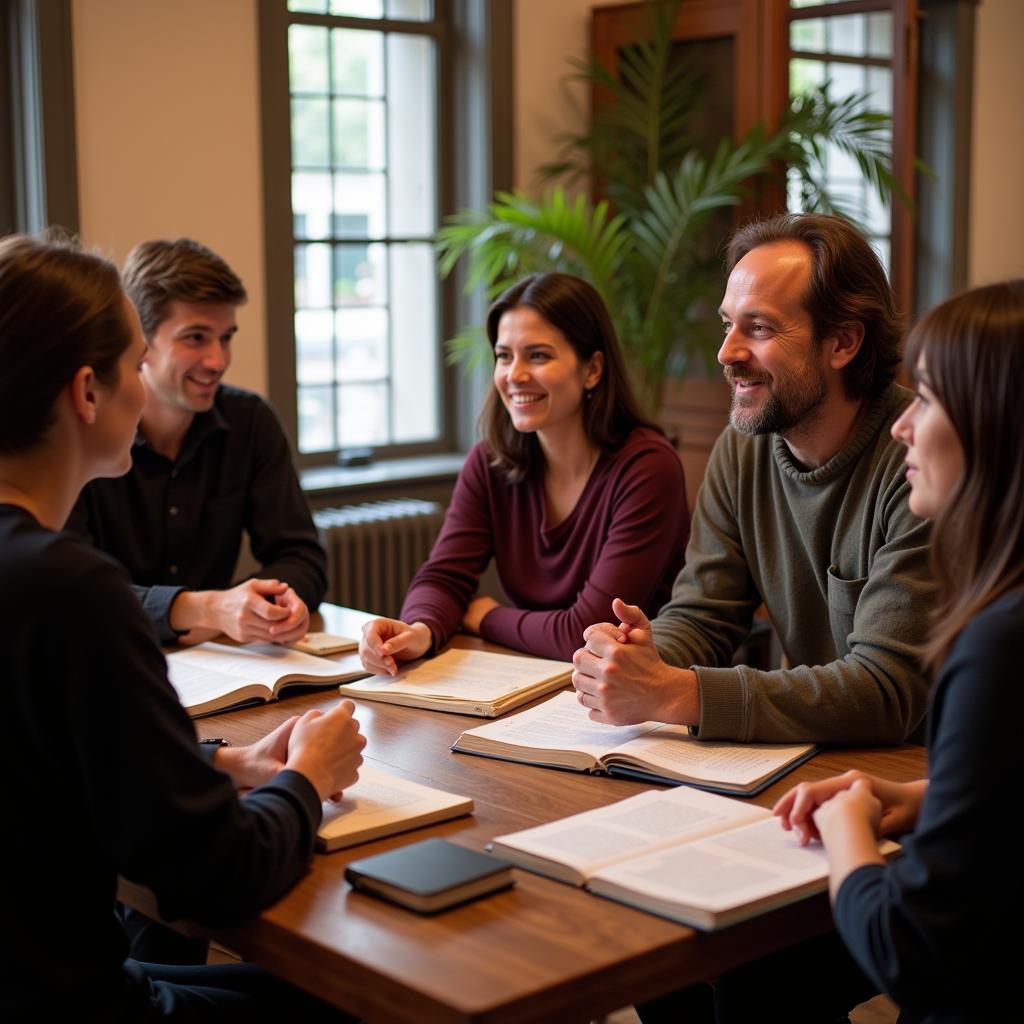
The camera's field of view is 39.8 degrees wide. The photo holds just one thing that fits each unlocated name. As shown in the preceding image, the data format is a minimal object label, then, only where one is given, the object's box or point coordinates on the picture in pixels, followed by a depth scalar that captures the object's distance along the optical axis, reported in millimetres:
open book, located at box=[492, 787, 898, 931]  1357
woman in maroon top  2623
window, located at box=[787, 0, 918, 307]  5832
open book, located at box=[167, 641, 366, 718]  2121
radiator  4379
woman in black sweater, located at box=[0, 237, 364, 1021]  1271
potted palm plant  4344
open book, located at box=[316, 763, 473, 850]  1544
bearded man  1864
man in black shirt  2766
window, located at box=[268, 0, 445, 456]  4602
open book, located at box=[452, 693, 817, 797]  1729
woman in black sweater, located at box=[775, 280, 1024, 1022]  1191
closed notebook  1362
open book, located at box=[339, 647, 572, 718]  2094
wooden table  1207
